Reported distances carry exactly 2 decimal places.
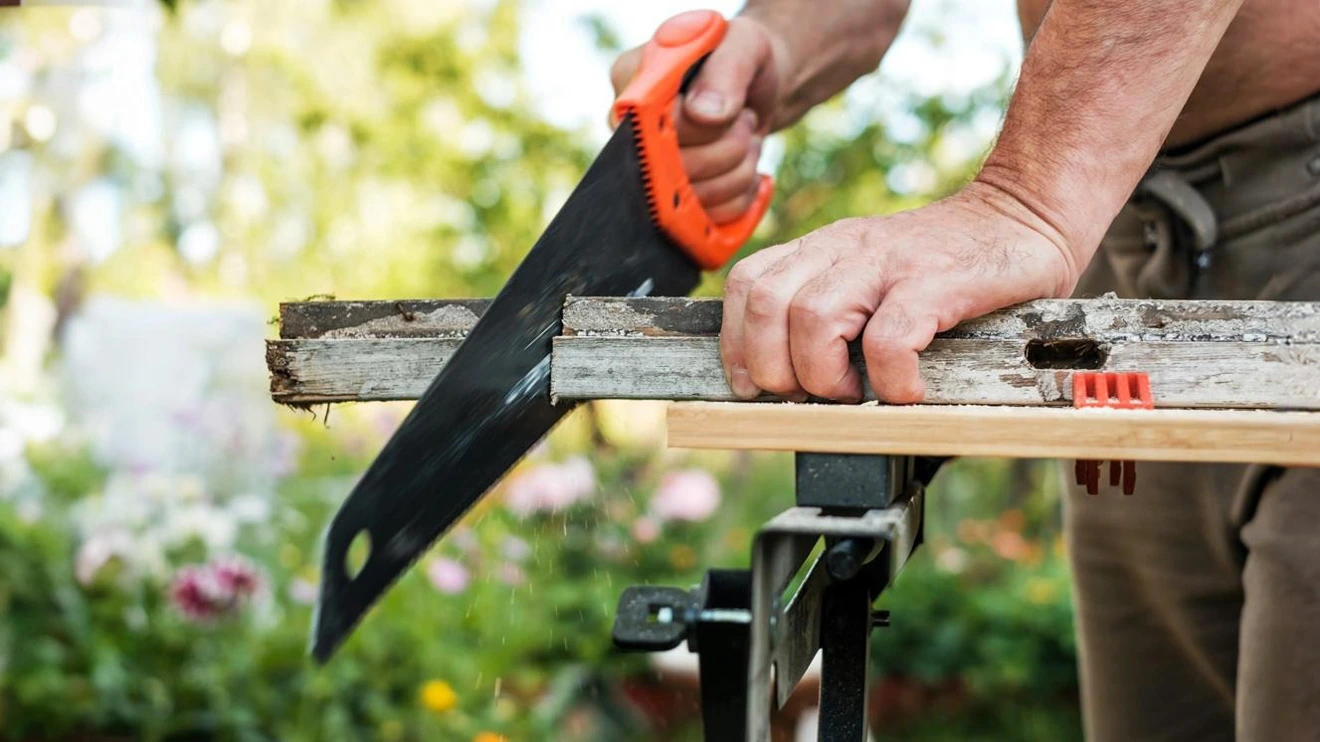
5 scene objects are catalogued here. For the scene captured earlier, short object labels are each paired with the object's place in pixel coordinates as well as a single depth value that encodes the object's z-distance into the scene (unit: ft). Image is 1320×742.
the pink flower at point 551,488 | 14.42
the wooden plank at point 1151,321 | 3.77
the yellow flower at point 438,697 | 12.12
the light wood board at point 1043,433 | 3.32
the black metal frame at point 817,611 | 3.27
